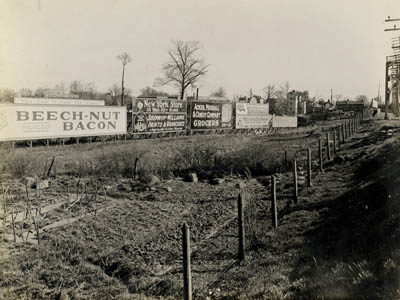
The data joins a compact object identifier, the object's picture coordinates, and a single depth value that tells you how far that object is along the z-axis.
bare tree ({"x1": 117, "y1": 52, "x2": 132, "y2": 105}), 61.36
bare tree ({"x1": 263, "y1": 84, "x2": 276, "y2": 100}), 104.12
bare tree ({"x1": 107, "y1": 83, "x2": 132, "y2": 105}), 81.57
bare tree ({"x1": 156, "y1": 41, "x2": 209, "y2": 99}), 62.34
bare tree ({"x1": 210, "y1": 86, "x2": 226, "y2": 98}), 106.44
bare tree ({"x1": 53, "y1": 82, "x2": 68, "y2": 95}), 66.19
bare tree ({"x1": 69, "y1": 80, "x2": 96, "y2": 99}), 62.21
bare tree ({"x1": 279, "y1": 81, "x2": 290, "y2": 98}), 108.06
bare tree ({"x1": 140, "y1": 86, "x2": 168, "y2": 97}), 89.12
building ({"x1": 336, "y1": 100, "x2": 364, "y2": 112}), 71.44
